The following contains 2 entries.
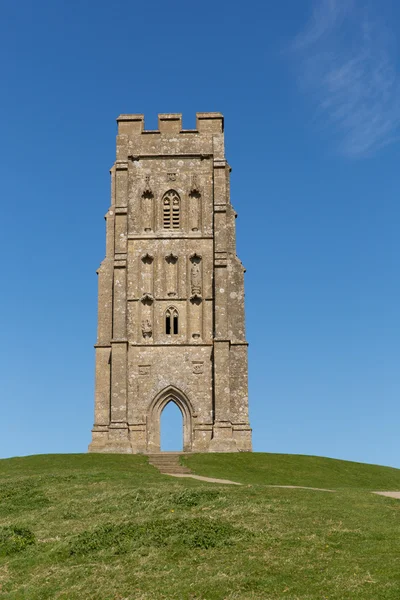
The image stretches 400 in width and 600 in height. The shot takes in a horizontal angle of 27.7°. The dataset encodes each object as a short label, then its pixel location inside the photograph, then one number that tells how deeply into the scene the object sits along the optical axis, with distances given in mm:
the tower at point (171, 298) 48906
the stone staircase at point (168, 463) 39281
